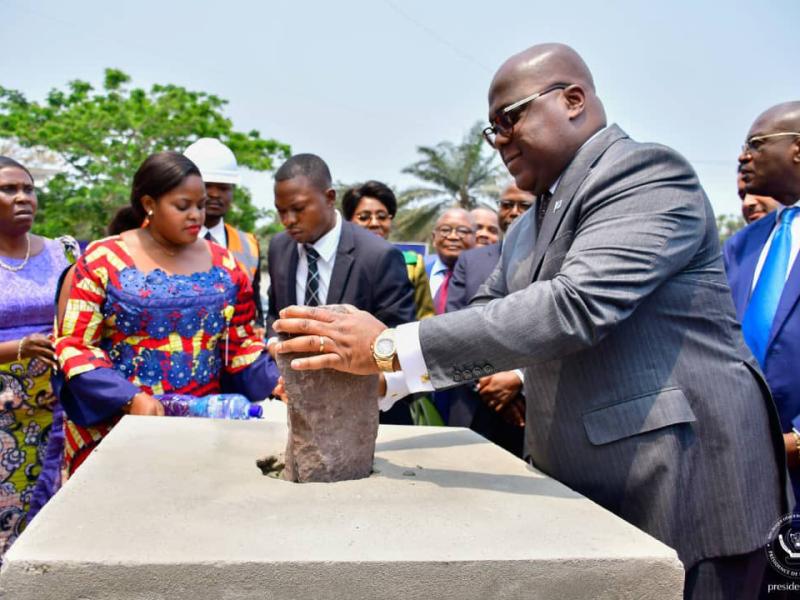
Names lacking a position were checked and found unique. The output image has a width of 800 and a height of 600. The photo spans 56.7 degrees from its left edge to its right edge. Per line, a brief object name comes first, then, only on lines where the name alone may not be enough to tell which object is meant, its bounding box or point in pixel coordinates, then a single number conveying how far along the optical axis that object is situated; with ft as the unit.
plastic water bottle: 9.34
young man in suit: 12.16
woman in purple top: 11.30
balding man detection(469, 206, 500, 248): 20.24
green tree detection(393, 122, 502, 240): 72.54
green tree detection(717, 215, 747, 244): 131.85
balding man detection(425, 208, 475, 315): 18.20
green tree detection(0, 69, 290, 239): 51.13
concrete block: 4.48
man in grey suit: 5.65
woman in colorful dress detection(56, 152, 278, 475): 9.01
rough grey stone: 6.50
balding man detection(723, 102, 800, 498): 8.96
